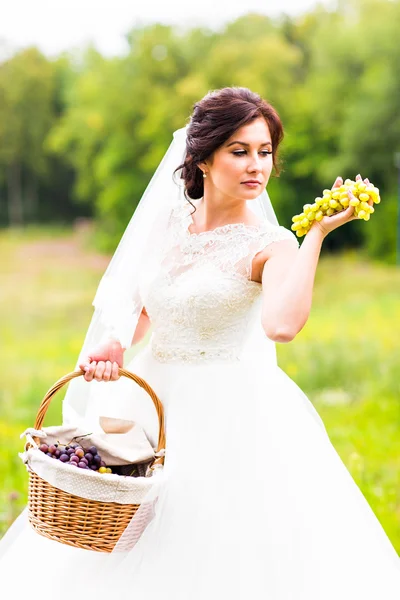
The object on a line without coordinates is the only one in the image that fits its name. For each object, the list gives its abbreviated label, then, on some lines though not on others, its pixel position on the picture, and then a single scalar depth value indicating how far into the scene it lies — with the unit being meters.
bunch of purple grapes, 4.37
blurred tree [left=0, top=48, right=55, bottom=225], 18.84
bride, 4.51
